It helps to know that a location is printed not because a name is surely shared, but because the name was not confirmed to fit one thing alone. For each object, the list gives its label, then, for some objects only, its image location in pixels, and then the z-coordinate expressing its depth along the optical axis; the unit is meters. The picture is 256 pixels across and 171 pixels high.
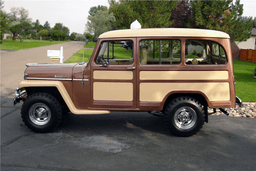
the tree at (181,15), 25.69
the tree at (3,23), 32.38
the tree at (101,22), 37.75
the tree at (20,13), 84.44
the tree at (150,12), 19.67
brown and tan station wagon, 4.87
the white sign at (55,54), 7.58
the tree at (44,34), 81.69
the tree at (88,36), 64.78
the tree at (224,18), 20.95
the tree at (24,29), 52.01
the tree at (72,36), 104.38
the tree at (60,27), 116.44
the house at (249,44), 32.59
